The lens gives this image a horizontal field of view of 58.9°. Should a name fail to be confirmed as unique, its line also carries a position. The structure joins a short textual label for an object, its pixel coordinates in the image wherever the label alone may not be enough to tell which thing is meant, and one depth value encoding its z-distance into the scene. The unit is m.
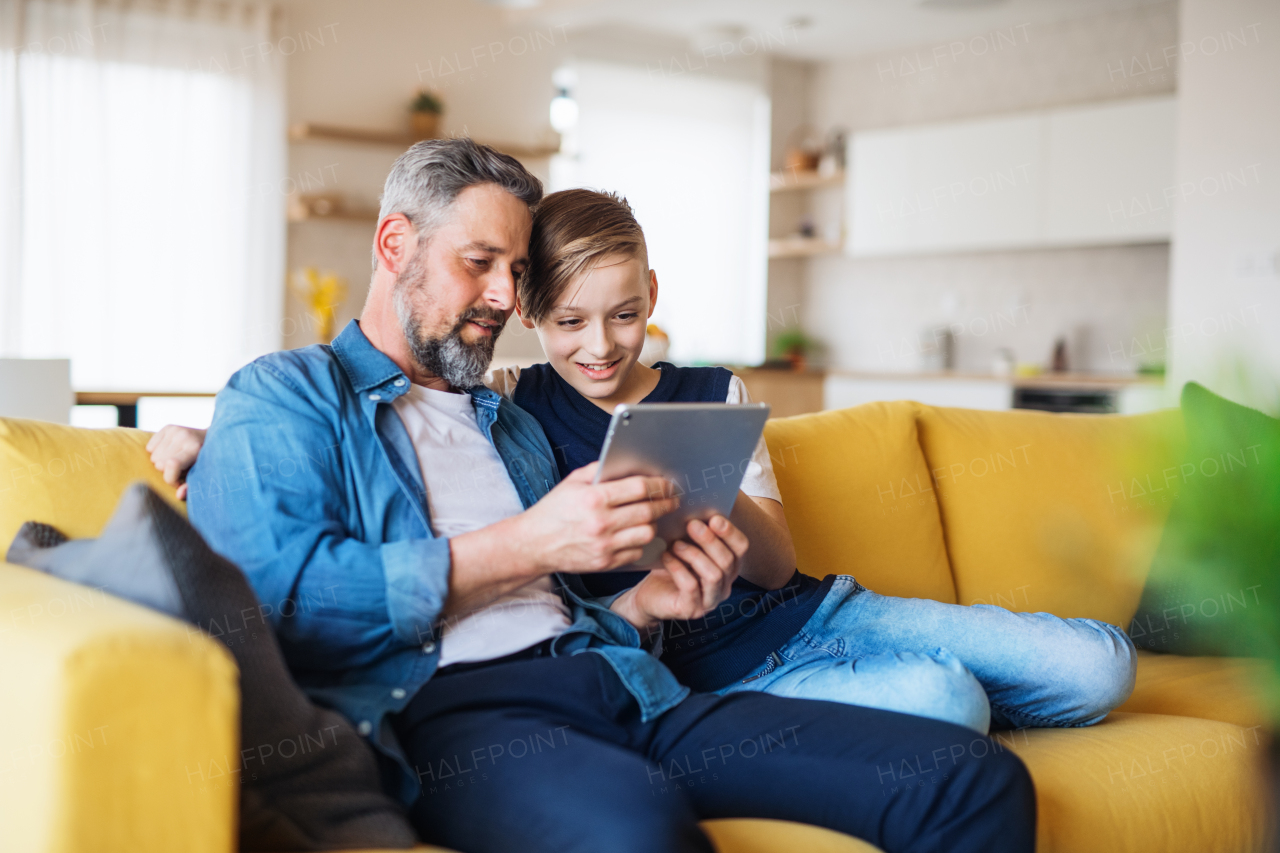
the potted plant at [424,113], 5.60
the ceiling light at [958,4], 5.24
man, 1.20
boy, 1.62
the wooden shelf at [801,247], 6.75
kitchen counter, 5.08
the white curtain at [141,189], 4.77
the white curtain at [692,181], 6.43
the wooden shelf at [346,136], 5.36
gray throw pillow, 1.06
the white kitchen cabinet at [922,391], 5.40
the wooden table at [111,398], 3.74
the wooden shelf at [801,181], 6.68
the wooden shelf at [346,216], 5.40
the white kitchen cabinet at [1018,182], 5.29
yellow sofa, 0.91
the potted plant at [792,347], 6.95
